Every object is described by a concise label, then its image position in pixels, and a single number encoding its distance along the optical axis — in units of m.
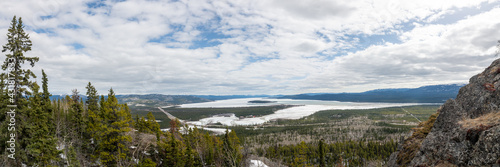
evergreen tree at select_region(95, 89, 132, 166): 33.84
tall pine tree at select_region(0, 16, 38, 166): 23.39
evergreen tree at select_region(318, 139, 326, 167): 55.78
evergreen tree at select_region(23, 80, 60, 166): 26.39
